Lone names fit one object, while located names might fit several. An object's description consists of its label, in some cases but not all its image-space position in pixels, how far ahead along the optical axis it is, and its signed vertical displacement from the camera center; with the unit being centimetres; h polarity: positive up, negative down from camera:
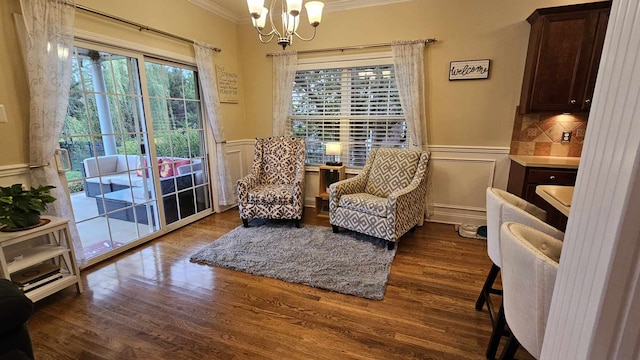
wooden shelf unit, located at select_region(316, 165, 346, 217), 365 -80
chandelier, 185 +75
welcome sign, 306 +60
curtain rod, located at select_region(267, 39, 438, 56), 317 +94
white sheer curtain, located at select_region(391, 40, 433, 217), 321 +46
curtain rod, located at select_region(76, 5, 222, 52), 230 +94
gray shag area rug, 227 -122
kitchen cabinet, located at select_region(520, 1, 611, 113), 248 +63
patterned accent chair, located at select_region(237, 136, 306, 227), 326 -72
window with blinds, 354 +18
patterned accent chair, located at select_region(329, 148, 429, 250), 273 -76
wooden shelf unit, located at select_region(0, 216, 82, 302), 177 -89
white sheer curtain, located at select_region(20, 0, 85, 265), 199 +33
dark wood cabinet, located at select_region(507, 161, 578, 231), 250 -51
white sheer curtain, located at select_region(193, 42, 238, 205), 340 +16
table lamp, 357 -30
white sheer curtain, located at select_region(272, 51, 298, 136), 378 +52
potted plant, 177 -51
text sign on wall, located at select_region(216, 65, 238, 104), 375 +53
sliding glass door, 246 -21
